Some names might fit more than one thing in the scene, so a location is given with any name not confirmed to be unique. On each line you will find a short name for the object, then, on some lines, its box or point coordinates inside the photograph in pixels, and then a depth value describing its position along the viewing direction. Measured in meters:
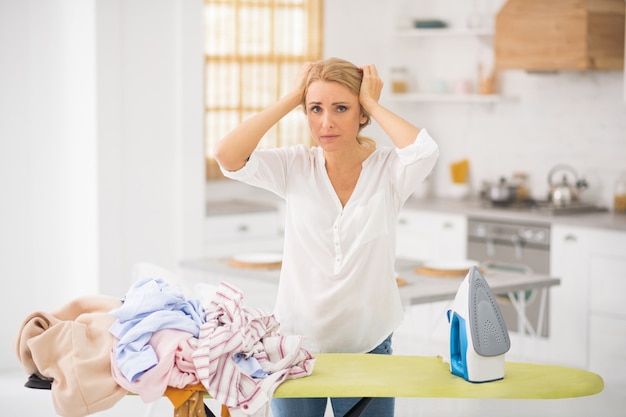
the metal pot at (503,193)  6.03
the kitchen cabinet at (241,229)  6.09
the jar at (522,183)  6.39
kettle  5.93
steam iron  2.54
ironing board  2.47
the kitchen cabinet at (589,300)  5.25
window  6.74
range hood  5.63
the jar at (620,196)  5.81
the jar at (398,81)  7.04
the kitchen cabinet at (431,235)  5.98
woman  2.64
